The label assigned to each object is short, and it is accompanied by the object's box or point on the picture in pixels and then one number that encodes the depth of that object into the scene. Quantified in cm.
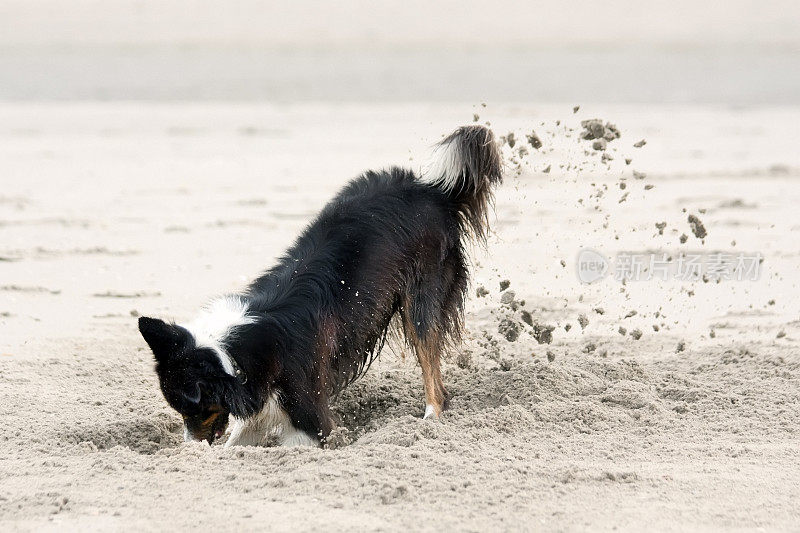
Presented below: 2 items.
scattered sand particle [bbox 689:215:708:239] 1334
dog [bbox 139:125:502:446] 928
